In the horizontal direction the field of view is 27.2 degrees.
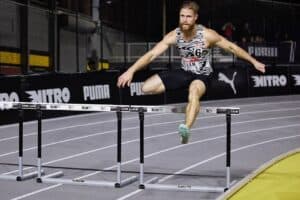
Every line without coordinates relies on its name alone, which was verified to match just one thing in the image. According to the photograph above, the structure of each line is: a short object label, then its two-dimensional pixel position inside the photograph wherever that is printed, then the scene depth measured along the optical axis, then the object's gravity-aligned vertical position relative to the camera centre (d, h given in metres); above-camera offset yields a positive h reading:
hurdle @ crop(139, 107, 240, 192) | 8.98 -1.21
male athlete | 7.58 +0.38
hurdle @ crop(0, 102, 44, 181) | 10.00 -1.35
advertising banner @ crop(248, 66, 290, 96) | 25.17 +0.42
